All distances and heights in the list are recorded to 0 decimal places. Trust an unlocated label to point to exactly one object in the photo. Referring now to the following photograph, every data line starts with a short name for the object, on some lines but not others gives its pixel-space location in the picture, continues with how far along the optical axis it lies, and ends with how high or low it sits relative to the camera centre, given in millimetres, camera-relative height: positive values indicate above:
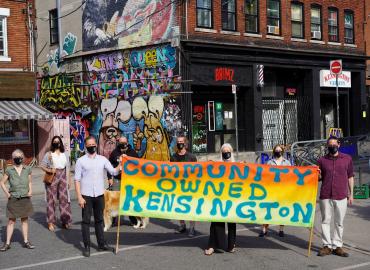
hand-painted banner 8148 -1010
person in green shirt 8523 -1040
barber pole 22953 +2108
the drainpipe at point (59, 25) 25625 +4943
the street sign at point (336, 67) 16895 +1752
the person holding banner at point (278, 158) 9453 -591
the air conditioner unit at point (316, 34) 25391 +4196
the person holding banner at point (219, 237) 8070 -1663
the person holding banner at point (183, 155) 9281 -497
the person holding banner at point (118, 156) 9930 -523
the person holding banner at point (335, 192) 7859 -1010
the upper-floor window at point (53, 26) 26297 +5032
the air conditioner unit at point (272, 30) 23558 +4154
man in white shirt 8148 -878
